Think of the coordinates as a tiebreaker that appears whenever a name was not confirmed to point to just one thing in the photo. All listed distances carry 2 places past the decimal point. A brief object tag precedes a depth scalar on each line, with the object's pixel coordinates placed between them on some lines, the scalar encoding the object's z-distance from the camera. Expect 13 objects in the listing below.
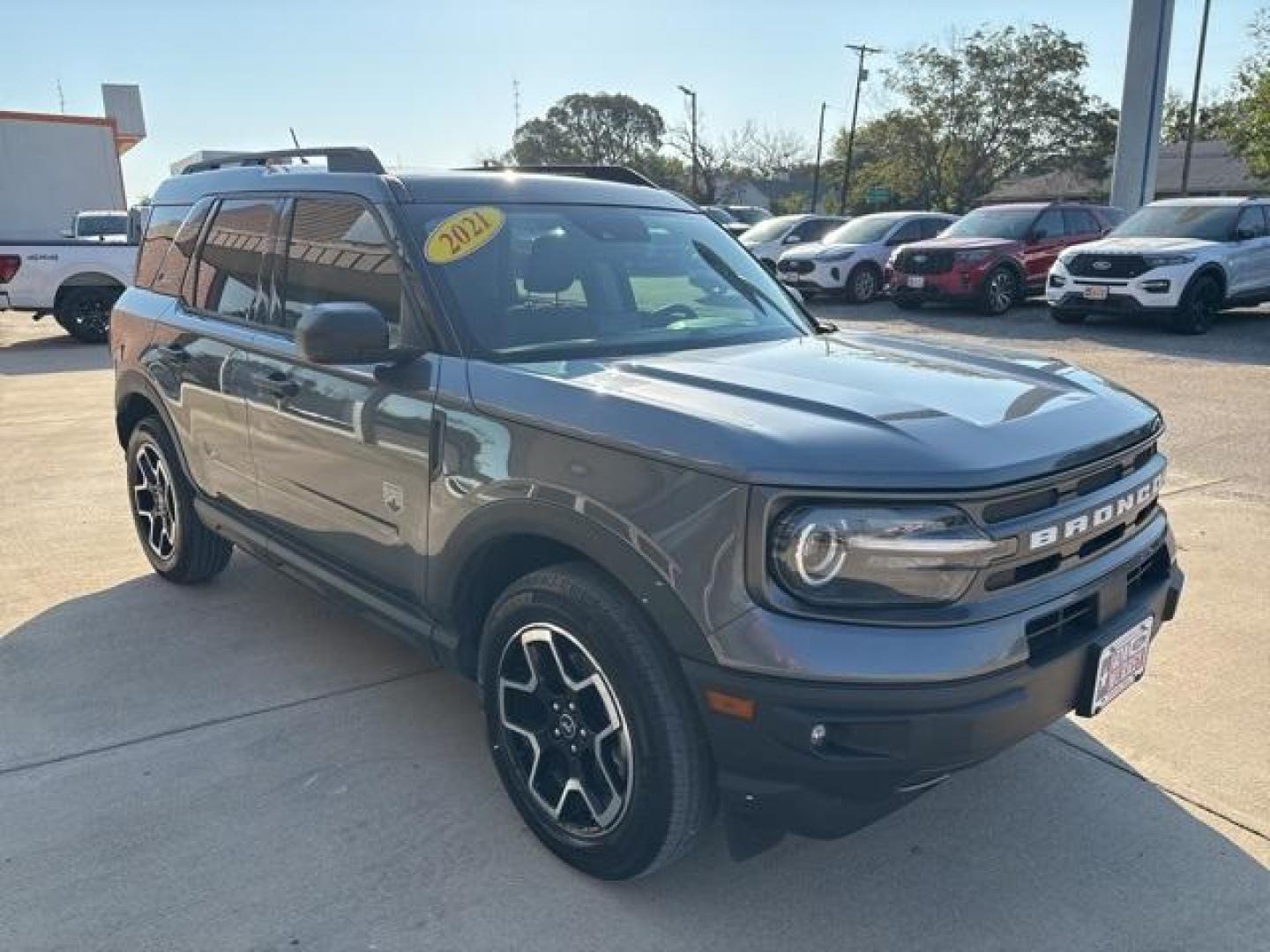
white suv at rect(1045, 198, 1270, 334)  13.01
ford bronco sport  2.18
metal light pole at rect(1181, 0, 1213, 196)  41.25
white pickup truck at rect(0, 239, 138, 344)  13.74
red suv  15.67
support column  19.11
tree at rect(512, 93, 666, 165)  78.19
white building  21.98
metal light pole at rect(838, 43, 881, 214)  51.88
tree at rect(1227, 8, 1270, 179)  28.22
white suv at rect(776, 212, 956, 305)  17.78
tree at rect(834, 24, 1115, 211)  46.31
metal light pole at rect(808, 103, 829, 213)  58.38
